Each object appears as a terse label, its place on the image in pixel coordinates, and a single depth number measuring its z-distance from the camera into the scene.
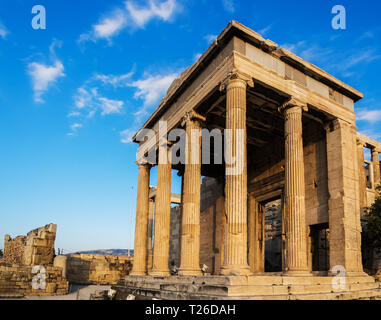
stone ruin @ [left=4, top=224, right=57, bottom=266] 20.89
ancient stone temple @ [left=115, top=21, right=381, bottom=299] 11.74
